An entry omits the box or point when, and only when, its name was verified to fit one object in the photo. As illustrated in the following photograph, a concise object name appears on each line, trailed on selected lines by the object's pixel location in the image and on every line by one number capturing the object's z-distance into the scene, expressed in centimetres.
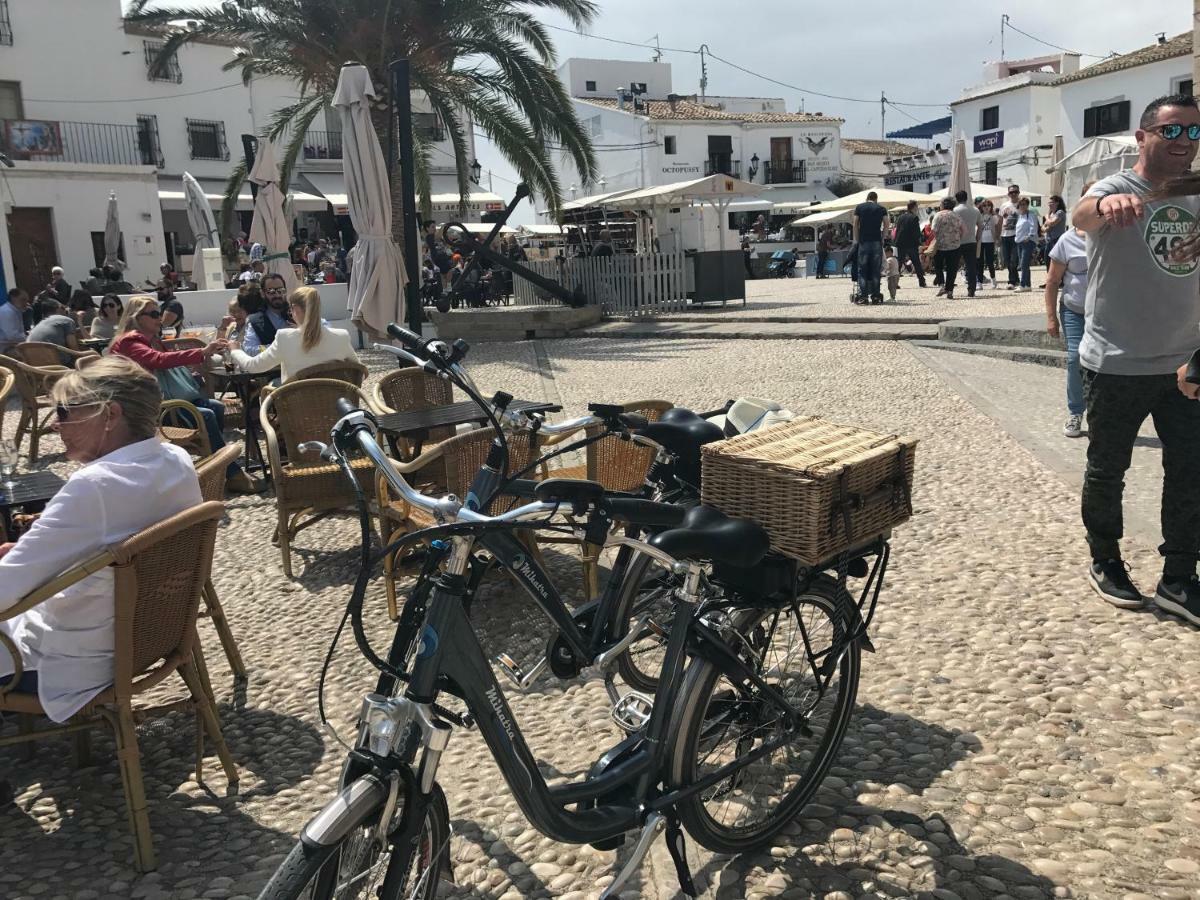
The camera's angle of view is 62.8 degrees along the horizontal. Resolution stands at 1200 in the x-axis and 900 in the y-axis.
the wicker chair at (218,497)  322
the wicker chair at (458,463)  389
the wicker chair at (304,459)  495
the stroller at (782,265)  3162
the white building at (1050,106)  3462
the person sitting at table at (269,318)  742
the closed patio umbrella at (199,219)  1902
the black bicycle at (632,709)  184
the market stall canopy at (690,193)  1909
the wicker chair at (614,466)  422
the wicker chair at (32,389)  783
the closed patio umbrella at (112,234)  2416
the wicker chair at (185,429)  577
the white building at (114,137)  2745
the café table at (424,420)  483
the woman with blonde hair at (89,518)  250
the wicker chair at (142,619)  251
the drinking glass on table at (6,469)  391
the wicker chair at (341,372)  611
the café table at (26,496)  360
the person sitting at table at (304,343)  629
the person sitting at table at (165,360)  628
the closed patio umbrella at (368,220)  1003
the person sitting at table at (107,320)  995
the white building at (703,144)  5153
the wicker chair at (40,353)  870
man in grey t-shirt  362
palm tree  1402
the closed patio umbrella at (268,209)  1345
